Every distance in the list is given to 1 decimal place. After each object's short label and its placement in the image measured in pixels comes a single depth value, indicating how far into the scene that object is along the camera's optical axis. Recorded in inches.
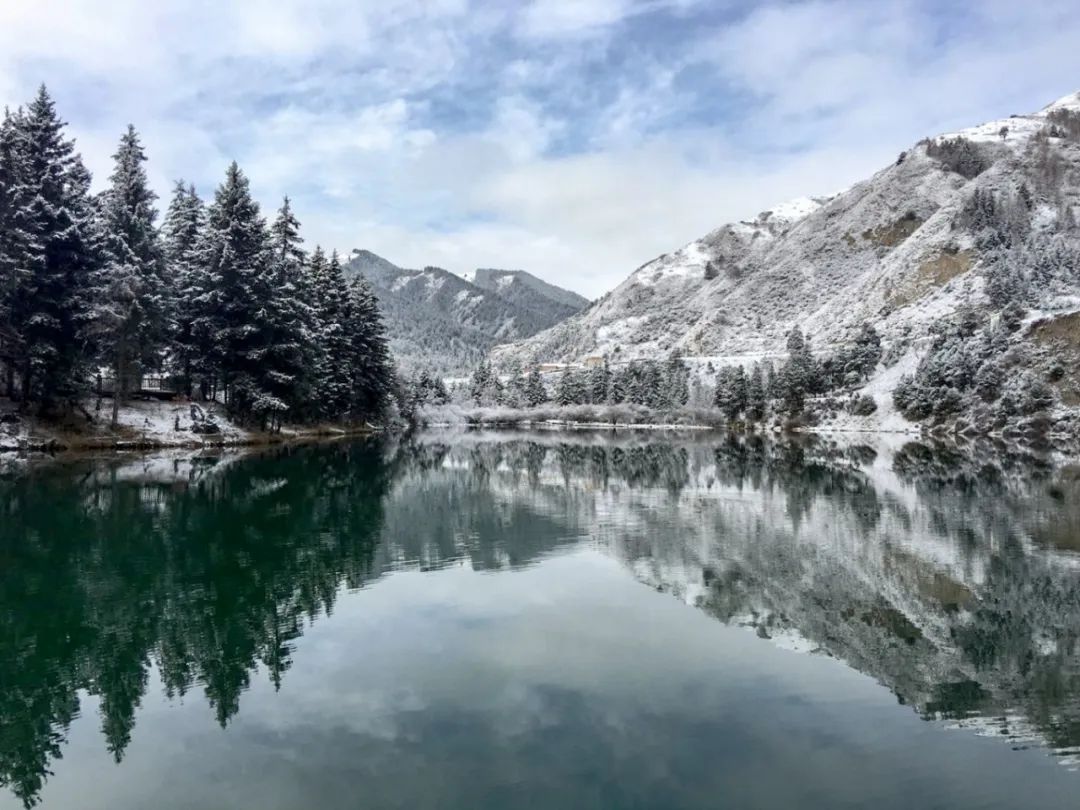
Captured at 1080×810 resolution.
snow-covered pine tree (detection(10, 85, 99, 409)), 1465.3
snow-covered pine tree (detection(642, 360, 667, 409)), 5433.1
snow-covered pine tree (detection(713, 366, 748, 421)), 4803.2
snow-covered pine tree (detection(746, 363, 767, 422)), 4714.6
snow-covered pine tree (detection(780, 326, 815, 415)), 4448.8
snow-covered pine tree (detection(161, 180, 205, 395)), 1932.8
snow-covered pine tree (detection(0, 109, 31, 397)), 1412.4
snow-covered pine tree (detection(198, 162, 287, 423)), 1926.7
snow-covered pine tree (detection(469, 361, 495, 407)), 5935.0
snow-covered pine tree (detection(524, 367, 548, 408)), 5753.0
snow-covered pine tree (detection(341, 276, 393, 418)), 2733.8
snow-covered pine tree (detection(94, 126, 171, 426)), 1574.8
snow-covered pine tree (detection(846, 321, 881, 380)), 4333.2
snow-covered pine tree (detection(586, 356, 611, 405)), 5664.4
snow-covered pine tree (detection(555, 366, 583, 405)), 5684.1
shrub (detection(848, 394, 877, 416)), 3969.0
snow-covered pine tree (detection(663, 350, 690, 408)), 5408.5
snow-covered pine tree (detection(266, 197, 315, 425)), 1991.9
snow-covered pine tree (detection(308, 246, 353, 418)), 2502.5
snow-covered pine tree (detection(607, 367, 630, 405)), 5634.8
